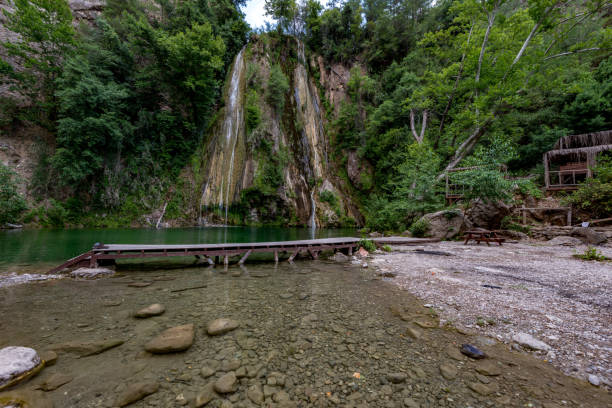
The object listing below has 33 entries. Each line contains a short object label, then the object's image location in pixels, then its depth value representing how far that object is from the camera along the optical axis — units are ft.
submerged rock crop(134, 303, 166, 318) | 11.68
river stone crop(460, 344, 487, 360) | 7.57
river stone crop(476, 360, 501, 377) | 6.74
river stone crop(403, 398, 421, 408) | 5.81
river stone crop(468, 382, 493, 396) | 5.98
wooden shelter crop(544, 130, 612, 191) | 48.21
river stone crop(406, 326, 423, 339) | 9.27
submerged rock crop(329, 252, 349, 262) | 26.91
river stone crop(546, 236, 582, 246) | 29.32
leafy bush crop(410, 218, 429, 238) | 38.63
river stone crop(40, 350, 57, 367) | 7.73
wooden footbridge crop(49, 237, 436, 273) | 21.02
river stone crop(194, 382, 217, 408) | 6.15
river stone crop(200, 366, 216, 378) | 7.38
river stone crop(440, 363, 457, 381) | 6.77
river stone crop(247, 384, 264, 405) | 6.25
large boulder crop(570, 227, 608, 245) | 27.99
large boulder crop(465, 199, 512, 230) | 34.91
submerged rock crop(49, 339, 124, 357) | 8.54
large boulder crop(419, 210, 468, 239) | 36.86
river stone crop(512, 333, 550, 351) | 7.71
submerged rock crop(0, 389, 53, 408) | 5.69
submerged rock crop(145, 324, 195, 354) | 8.65
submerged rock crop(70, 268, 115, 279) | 18.76
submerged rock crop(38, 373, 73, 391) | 6.60
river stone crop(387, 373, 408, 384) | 6.74
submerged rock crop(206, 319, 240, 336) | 10.00
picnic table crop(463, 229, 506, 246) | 29.95
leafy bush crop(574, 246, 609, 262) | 19.90
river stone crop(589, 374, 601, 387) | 5.94
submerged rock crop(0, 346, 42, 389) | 6.40
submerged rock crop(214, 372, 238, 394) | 6.64
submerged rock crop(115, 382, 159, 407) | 6.19
